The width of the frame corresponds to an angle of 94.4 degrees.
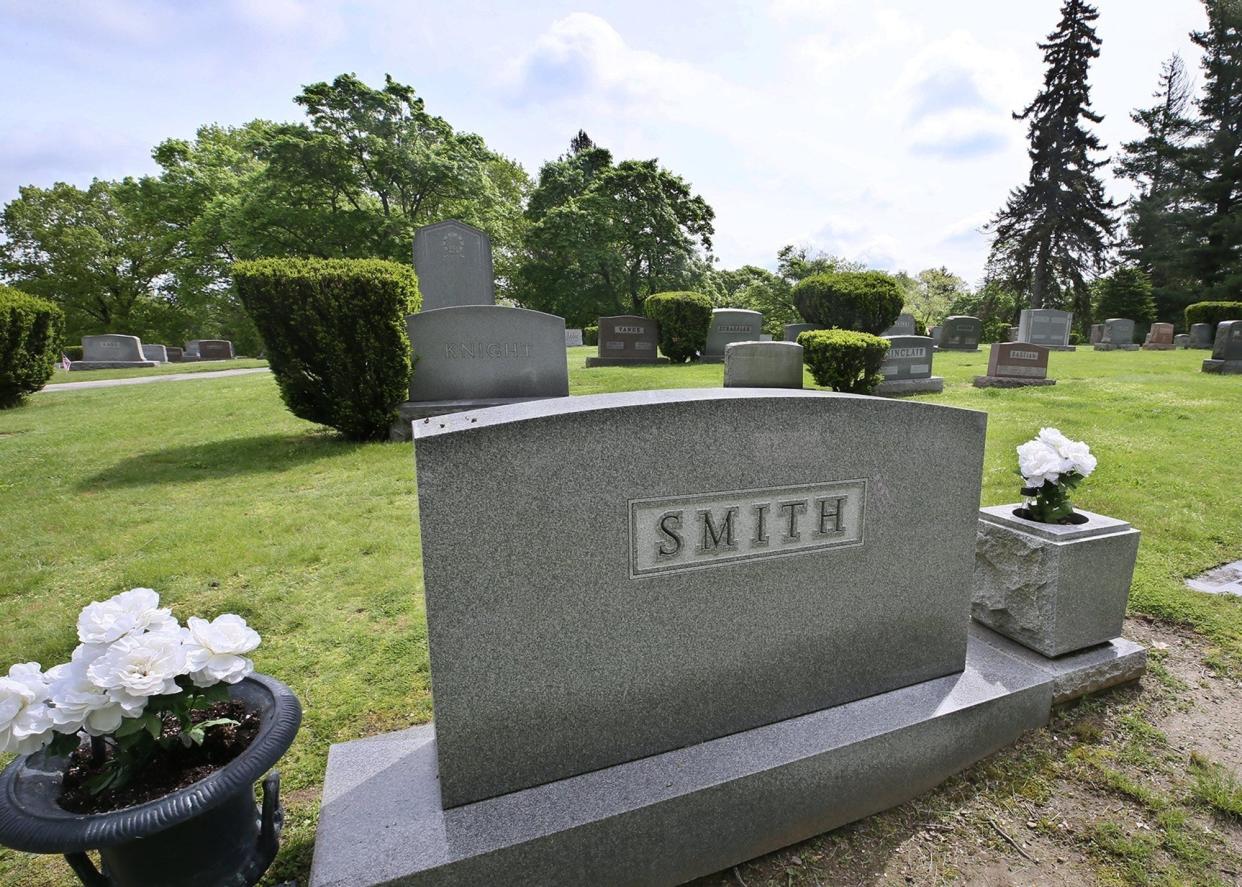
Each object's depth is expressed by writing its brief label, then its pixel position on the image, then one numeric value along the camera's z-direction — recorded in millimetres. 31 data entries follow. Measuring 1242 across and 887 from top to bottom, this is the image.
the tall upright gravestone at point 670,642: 1701
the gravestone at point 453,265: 10406
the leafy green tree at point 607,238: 27531
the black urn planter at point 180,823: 1270
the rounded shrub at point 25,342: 9383
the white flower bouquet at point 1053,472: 2662
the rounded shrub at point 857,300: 13953
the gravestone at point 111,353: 19938
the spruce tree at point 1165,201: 30812
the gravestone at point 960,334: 21562
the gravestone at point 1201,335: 21688
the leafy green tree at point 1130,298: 31281
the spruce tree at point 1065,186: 31125
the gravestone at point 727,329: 16281
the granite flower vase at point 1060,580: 2570
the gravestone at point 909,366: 11531
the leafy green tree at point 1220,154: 29203
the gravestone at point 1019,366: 11938
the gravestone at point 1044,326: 20359
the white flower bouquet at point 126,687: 1315
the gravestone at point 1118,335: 23078
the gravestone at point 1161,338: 22203
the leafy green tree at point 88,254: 31172
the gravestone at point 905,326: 18953
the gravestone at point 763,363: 8492
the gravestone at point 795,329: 15367
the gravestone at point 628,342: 16325
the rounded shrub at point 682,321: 15812
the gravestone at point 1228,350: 13219
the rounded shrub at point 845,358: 9773
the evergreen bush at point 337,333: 6562
